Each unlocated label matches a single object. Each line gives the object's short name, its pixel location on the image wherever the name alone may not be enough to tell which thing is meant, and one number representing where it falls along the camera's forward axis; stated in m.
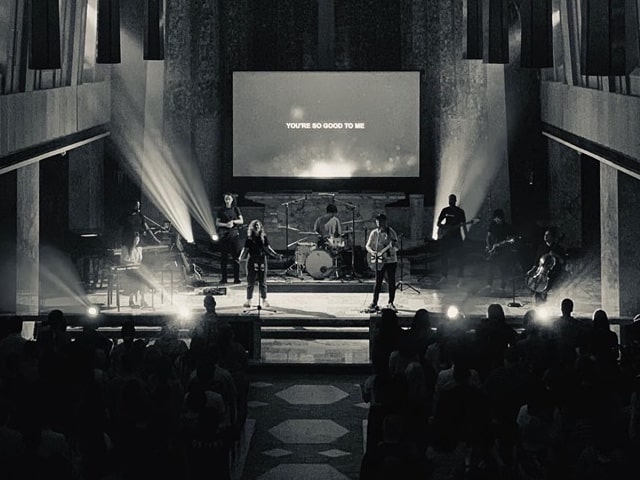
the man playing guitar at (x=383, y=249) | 20.31
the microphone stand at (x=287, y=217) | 27.42
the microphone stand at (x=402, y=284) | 24.00
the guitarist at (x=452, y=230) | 23.84
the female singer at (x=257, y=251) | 21.09
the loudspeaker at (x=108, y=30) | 17.50
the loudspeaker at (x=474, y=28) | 18.58
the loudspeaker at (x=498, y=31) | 17.72
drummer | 24.64
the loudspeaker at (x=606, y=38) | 13.88
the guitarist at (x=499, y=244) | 22.92
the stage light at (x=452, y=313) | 14.07
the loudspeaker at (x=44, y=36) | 15.57
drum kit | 24.39
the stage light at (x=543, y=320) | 13.31
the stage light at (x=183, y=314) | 17.66
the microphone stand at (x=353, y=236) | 24.95
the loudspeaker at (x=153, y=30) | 19.45
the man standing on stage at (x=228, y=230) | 24.62
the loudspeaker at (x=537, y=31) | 16.28
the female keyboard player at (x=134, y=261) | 21.39
